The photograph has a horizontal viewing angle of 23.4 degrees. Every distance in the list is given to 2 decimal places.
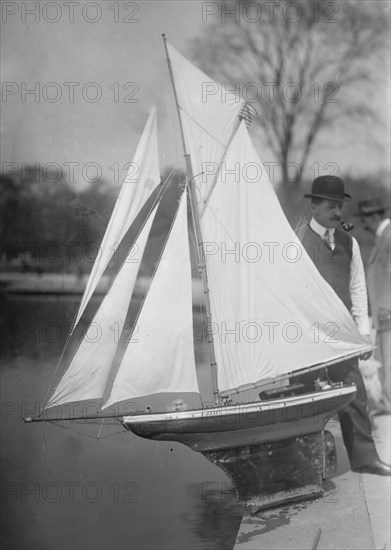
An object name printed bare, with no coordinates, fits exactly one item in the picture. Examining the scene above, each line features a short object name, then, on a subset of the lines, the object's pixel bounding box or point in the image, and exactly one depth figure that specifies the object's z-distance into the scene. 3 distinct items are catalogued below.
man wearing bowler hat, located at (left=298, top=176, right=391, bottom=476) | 4.71
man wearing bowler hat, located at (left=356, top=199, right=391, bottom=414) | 4.84
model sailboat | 4.41
